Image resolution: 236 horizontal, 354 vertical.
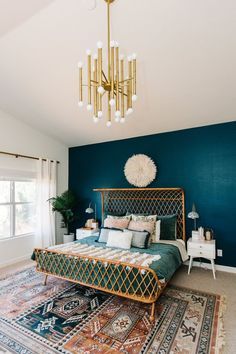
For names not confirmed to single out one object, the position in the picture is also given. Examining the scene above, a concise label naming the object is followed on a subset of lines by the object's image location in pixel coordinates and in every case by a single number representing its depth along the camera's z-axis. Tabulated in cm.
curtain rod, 398
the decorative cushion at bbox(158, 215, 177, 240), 372
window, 418
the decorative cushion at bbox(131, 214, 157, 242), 362
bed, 231
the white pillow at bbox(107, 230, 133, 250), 322
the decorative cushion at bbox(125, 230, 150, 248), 323
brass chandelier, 187
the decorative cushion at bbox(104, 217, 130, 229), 381
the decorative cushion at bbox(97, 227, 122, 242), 356
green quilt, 251
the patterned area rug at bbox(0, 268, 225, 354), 189
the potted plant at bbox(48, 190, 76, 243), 477
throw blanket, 261
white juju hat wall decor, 429
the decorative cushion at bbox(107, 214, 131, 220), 404
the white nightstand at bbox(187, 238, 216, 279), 329
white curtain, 464
